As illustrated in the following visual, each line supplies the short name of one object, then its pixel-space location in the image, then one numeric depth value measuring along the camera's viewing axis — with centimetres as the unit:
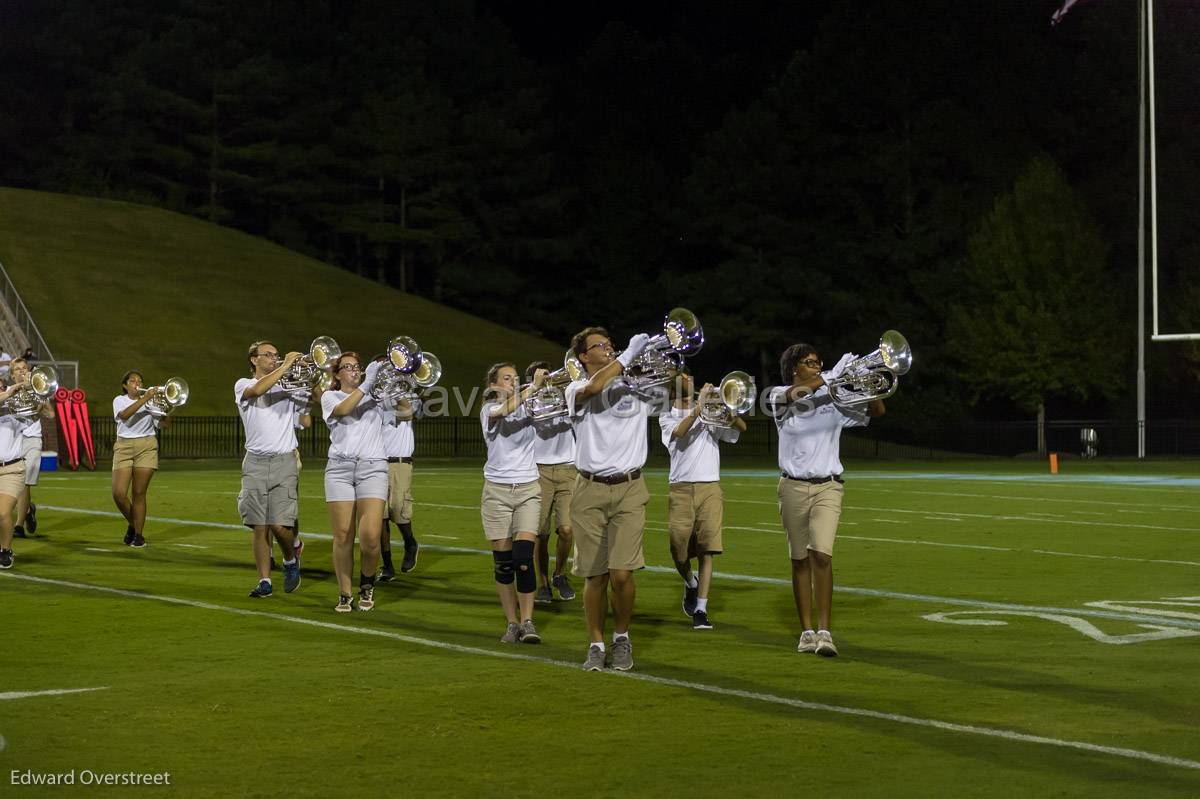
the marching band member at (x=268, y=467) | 1265
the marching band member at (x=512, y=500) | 1039
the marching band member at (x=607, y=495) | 926
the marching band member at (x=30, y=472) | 1712
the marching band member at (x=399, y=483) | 1405
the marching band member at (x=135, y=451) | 1691
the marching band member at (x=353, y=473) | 1185
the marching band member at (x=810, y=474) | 989
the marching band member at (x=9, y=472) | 1449
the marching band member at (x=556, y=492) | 1261
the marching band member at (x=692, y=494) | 1151
